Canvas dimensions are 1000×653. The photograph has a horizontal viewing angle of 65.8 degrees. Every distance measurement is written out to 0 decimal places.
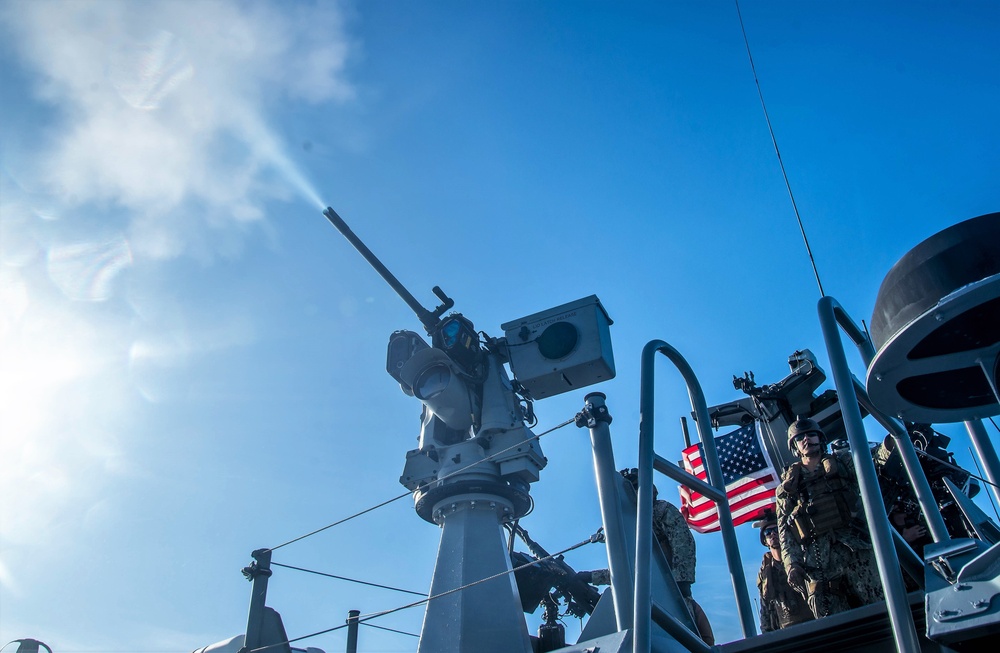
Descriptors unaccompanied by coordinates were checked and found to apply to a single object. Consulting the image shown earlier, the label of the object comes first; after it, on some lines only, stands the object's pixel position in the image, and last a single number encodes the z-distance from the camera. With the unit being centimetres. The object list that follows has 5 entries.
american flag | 842
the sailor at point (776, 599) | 455
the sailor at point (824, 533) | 412
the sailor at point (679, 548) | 529
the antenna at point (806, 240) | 292
